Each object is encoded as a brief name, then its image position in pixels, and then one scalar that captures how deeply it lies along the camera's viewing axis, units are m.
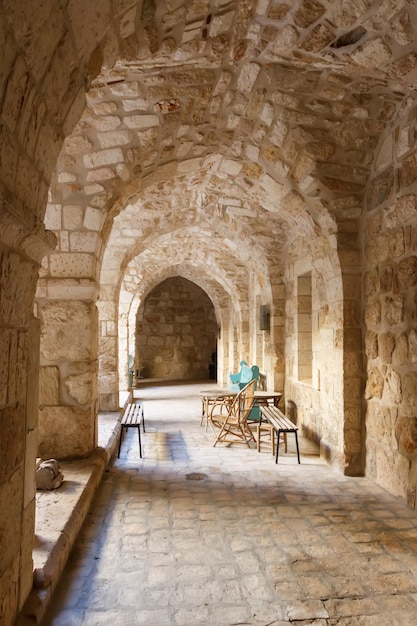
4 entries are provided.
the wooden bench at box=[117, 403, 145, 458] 4.50
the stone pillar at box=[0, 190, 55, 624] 1.44
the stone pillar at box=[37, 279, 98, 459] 3.68
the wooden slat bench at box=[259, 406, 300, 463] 4.38
